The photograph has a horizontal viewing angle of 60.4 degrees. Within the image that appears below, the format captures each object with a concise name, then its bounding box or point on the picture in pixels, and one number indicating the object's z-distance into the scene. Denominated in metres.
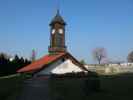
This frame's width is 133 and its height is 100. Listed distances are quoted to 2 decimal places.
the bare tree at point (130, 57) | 50.08
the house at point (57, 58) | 15.61
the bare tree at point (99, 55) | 46.44
